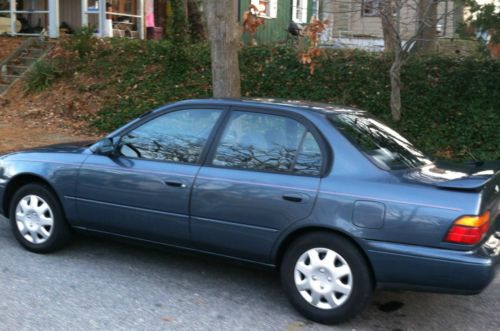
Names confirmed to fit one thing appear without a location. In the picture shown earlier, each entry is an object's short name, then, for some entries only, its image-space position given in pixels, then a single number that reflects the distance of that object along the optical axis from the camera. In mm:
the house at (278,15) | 19461
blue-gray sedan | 3688
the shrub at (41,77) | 13164
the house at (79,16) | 15797
